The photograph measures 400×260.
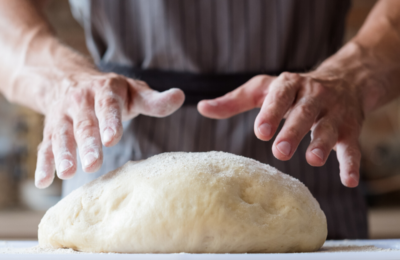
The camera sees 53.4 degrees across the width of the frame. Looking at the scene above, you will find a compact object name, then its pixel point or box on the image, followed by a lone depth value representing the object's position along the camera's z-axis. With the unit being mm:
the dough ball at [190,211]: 643
